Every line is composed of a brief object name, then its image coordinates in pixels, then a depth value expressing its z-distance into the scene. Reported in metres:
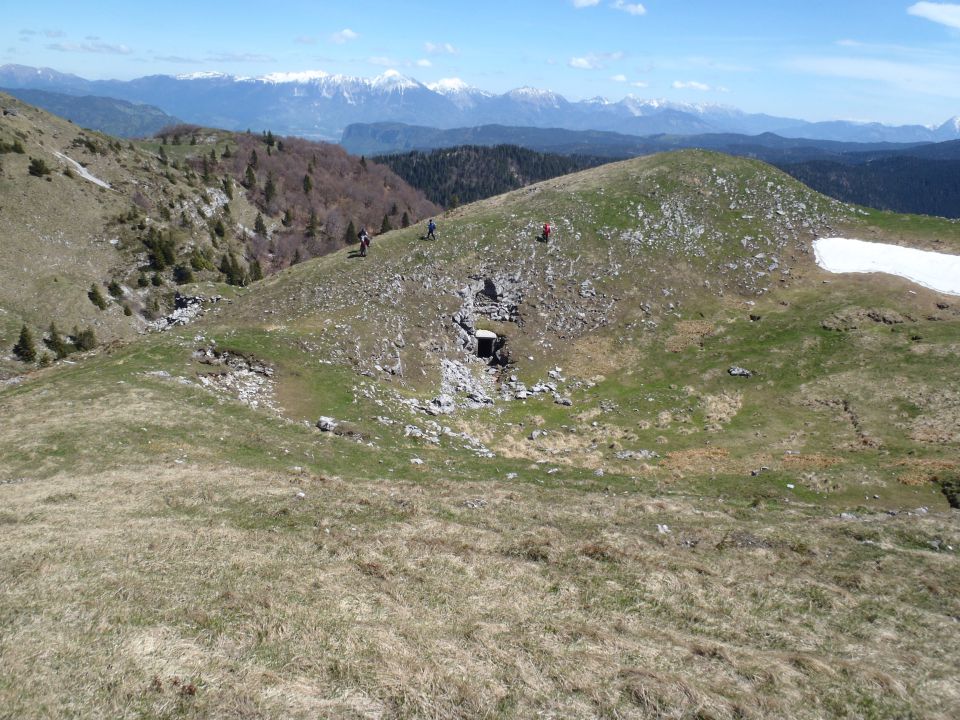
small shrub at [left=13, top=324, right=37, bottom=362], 60.69
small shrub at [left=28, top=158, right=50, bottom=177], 88.56
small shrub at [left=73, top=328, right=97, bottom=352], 67.99
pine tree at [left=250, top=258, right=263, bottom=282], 94.81
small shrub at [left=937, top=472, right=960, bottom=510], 26.66
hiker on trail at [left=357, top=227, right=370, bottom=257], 51.57
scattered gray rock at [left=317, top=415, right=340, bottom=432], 32.56
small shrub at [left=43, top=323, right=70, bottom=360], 63.86
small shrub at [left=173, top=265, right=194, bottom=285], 88.75
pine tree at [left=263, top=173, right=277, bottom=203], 142.62
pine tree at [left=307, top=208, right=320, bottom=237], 127.91
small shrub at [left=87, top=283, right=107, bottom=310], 76.62
